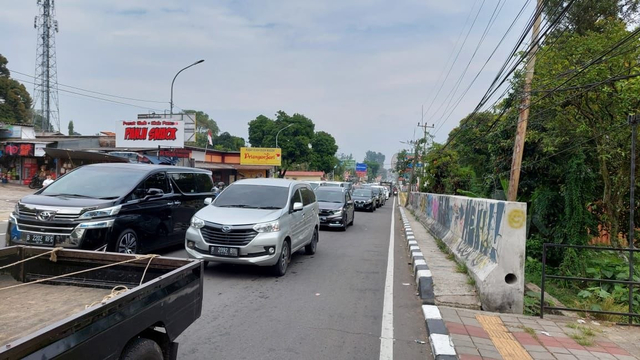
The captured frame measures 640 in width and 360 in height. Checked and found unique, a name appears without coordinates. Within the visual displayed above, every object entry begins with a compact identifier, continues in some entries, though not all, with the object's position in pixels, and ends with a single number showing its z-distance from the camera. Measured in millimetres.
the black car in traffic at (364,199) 28266
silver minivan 7047
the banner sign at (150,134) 29500
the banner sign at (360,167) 92662
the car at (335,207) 15250
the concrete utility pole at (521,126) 10766
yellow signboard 48250
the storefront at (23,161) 28281
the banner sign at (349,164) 102925
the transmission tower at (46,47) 47128
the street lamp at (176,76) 25506
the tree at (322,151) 66438
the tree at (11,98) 40406
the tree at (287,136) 61938
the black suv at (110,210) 6465
